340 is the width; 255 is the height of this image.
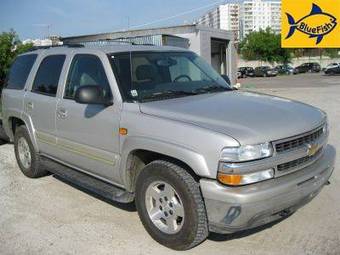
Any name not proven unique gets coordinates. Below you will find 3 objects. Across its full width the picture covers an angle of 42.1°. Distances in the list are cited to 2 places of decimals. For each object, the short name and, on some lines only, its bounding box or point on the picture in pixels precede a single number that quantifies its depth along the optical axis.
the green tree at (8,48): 19.22
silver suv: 3.61
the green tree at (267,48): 67.81
